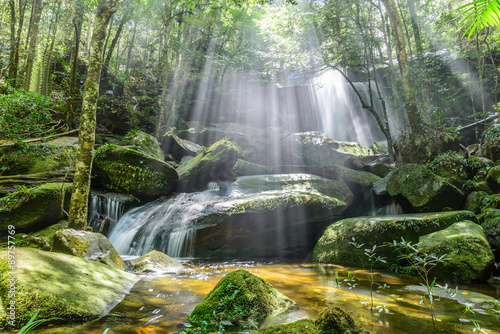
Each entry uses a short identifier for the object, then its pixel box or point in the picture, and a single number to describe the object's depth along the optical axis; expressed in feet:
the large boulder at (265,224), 25.61
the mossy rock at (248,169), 40.65
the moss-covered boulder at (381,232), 20.11
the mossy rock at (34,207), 22.52
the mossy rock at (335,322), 6.68
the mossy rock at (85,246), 16.06
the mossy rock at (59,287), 8.41
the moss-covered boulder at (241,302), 8.89
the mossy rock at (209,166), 35.91
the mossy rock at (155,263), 18.04
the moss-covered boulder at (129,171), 30.89
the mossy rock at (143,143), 38.40
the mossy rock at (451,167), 29.17
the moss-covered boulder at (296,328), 6.73
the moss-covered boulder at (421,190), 26.45
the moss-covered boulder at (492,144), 27.30
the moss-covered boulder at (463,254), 15.52
